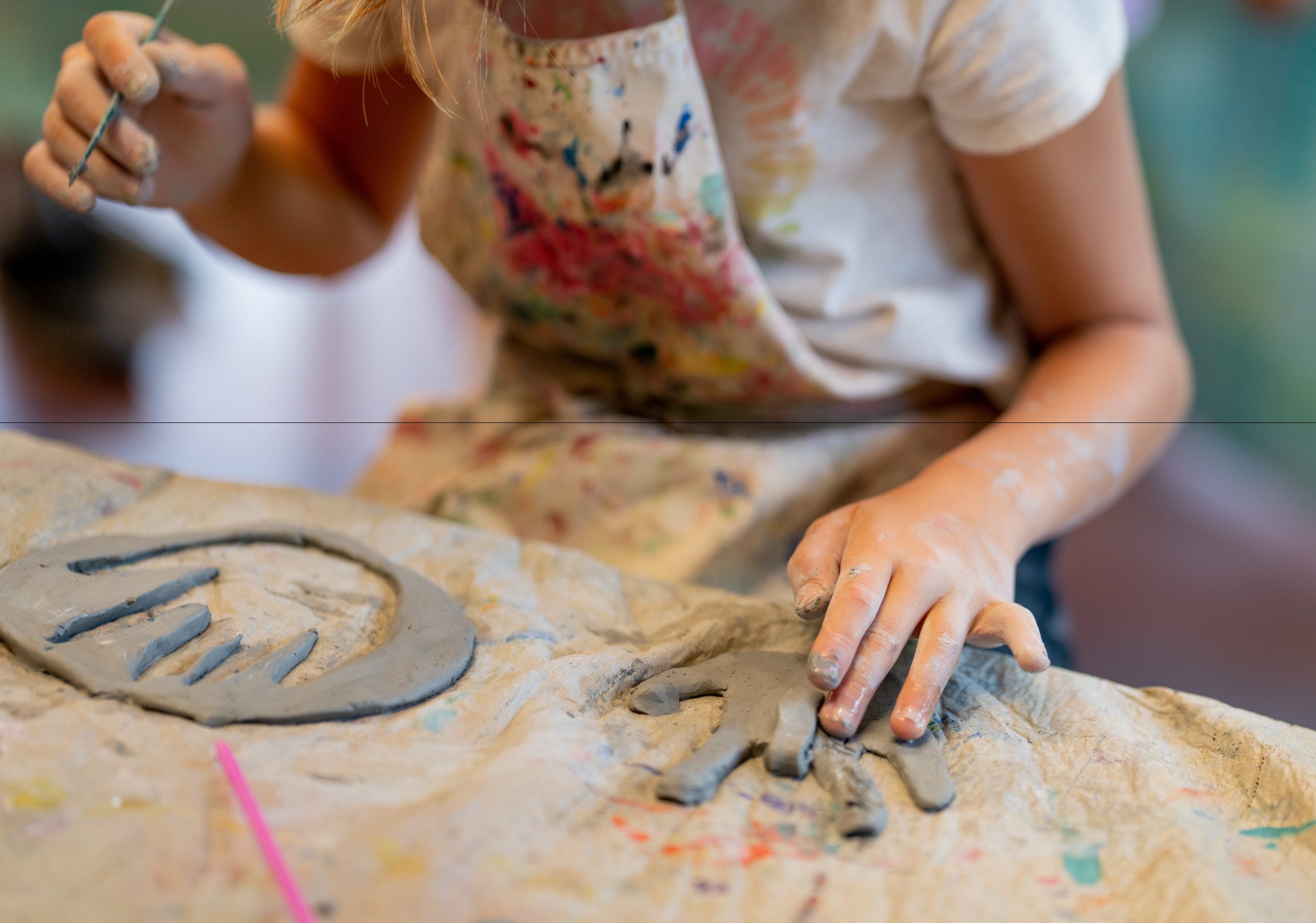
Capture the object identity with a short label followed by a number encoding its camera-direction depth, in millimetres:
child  749
